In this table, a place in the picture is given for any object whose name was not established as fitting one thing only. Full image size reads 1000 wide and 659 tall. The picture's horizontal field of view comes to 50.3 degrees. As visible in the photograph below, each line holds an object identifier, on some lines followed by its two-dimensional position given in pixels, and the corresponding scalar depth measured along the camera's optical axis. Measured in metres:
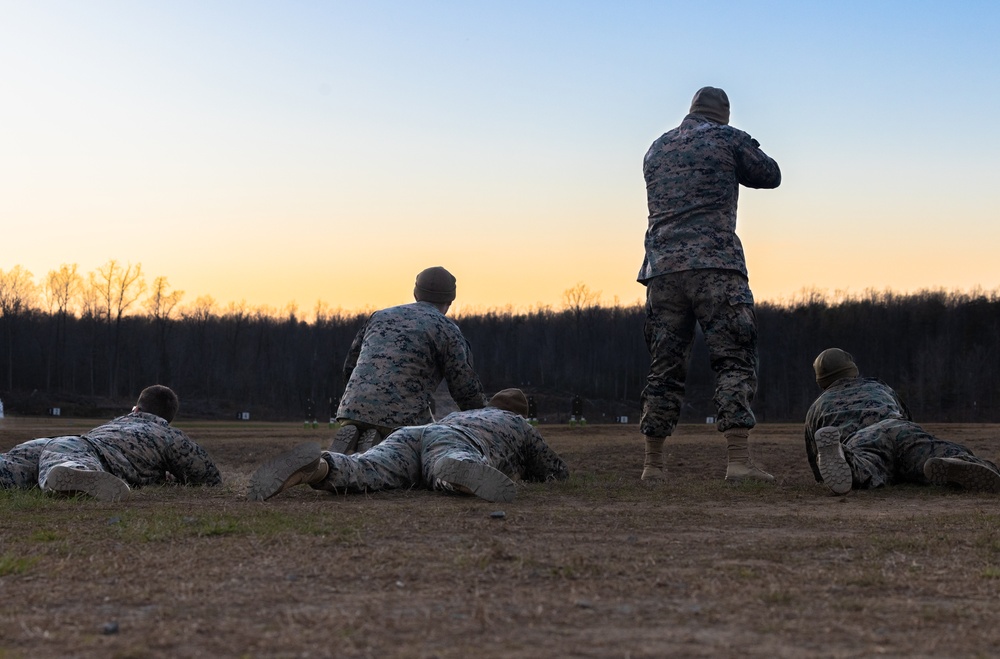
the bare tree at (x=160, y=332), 81.69
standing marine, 7.19
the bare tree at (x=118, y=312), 77.54
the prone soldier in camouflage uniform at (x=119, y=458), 5.82
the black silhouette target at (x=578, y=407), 43.12
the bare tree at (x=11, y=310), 81.62
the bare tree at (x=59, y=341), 81.94
